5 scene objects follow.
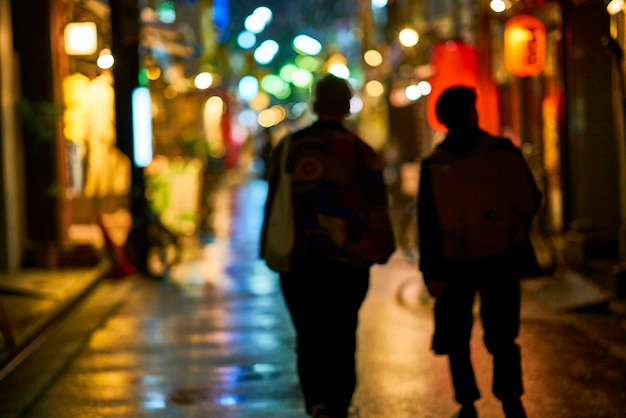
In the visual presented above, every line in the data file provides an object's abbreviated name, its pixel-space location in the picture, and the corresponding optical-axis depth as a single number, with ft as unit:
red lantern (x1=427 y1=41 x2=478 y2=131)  60.80
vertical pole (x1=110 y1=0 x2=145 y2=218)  53.01
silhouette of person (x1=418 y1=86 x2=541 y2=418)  20.36
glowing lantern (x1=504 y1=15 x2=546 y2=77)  53.83
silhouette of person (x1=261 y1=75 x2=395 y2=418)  20.13
